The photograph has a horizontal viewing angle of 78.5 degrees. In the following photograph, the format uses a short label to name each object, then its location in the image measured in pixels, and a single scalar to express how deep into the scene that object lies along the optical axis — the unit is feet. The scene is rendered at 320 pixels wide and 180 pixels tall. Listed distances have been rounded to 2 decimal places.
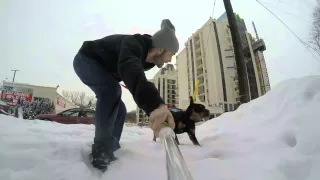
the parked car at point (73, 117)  26.11
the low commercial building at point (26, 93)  93.15
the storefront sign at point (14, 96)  91.86
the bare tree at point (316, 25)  48.32
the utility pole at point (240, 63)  17.26
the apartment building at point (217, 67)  113.35
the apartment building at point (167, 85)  213.21
